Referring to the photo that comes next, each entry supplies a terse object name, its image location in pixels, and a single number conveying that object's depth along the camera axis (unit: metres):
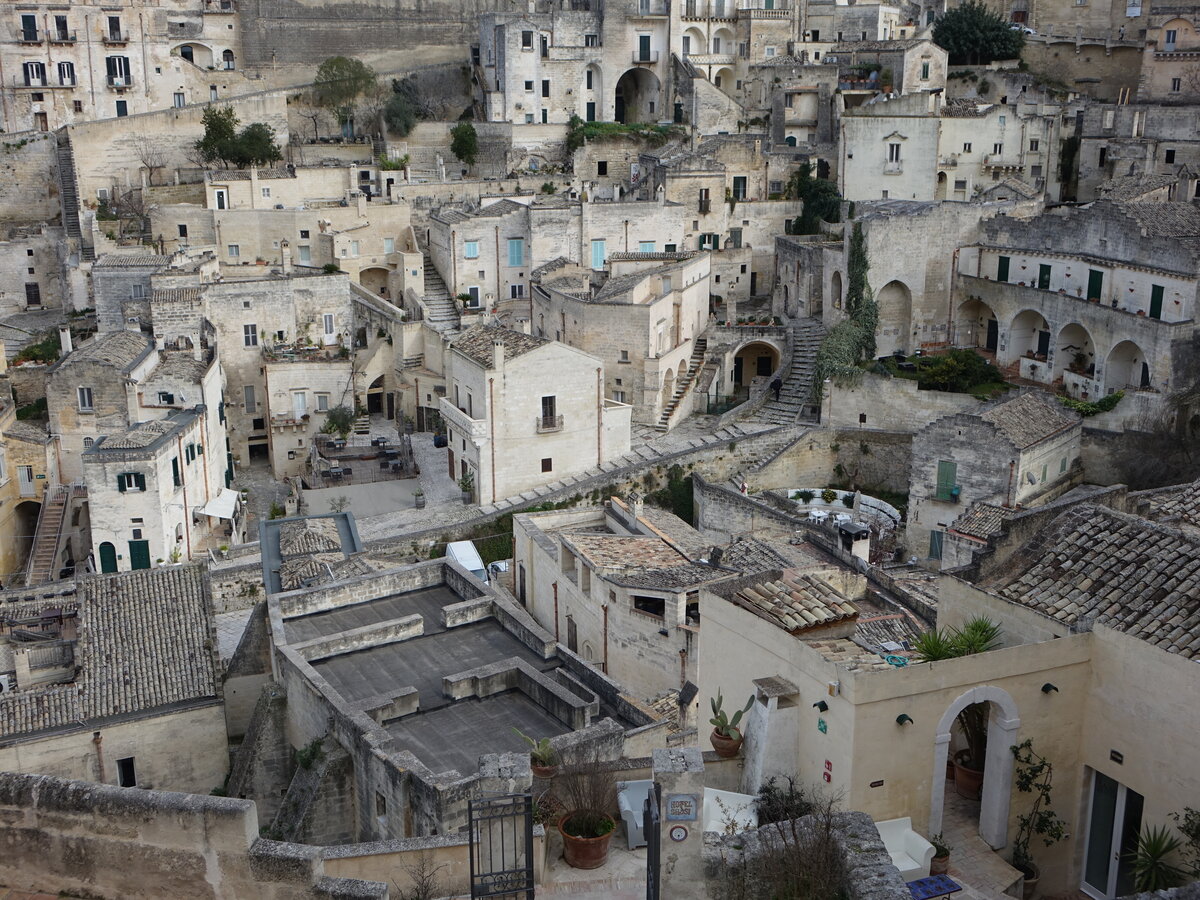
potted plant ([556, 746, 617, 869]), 13.30
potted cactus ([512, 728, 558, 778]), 15.05
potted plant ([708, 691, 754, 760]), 13.84
